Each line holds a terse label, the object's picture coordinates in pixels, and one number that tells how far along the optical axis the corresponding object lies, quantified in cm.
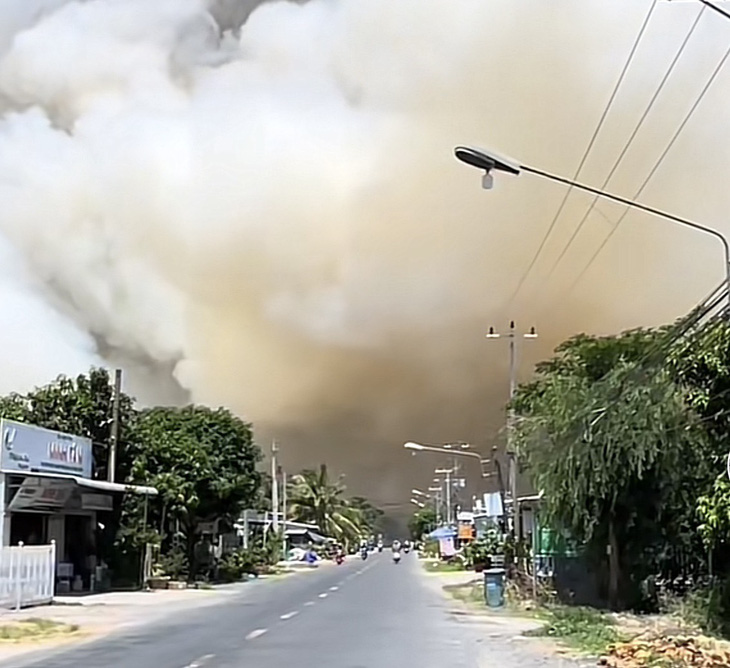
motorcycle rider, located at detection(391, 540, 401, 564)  10654
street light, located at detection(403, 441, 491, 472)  5984
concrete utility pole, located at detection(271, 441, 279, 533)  9431
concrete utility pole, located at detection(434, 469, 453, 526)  13462
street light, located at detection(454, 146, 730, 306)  1753
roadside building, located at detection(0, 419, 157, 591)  3972
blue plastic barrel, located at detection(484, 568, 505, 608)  3853
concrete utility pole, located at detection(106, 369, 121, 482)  5219
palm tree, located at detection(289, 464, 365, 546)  13400
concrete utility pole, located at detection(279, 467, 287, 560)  11094
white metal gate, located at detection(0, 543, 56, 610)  3519
